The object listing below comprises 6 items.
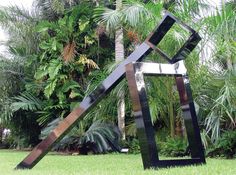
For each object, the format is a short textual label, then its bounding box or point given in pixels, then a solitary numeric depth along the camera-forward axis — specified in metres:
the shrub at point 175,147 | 6.00
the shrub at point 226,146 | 5.56
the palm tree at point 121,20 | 5.89
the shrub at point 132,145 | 7.15
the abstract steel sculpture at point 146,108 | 3.30
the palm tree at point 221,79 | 5.31
